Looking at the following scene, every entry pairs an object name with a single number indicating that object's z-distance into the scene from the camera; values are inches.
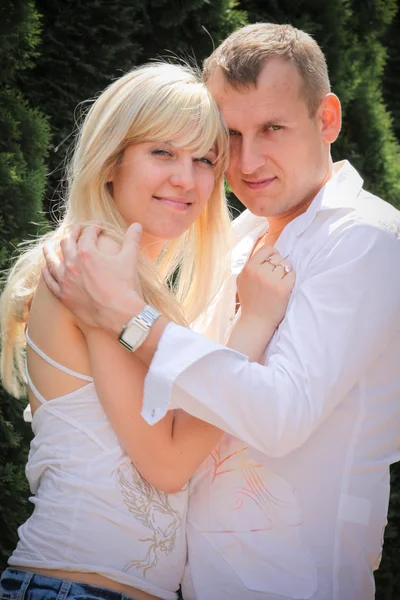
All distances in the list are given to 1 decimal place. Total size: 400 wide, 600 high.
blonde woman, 96.2
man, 89.3
